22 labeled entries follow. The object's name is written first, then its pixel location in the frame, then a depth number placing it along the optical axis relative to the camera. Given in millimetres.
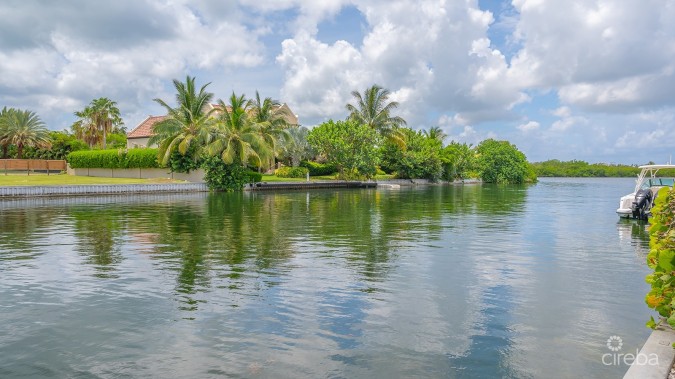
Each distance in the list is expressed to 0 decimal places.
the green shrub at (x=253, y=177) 55219
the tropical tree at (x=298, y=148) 70425
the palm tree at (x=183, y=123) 50062
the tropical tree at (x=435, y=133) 95625
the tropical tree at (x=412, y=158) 78562
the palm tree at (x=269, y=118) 56934
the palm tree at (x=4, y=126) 68812
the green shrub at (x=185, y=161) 53128
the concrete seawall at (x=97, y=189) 39312
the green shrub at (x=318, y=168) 71312
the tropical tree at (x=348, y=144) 65812
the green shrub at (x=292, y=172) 66688
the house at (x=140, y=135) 73438
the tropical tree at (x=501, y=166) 103625
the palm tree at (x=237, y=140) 49594
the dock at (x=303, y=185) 54969
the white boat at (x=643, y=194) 23375
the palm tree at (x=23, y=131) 68750
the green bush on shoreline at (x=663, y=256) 5234
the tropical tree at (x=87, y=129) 82375
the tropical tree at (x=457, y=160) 87750
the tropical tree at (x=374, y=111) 71625
